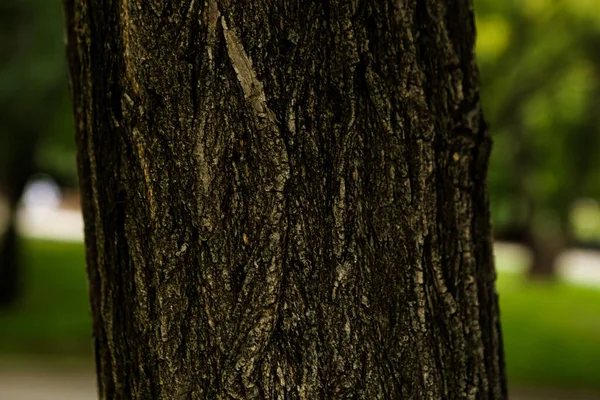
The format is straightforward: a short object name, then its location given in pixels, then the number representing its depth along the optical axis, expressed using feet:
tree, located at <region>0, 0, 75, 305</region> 37.06
